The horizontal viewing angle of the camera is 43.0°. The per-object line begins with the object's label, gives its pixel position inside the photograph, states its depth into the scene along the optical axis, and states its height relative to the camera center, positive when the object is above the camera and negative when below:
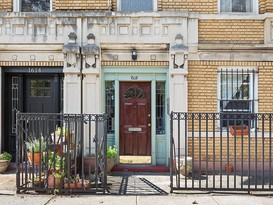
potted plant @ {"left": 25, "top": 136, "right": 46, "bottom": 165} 6.77 -1.01
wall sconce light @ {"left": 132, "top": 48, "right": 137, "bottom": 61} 8.80 +1.16
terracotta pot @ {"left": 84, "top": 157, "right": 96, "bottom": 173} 8.53 -1.62
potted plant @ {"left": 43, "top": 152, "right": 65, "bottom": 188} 6.70 -1.37
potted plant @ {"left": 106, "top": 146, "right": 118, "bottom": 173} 8.34 -1.38
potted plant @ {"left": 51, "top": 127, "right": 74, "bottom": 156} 6.71 -0.76
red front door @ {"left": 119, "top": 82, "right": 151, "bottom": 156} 9.17 -0.70
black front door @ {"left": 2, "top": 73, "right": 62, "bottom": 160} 9.21 +0.06
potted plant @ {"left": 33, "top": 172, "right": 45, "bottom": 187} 6.79 -1.61
